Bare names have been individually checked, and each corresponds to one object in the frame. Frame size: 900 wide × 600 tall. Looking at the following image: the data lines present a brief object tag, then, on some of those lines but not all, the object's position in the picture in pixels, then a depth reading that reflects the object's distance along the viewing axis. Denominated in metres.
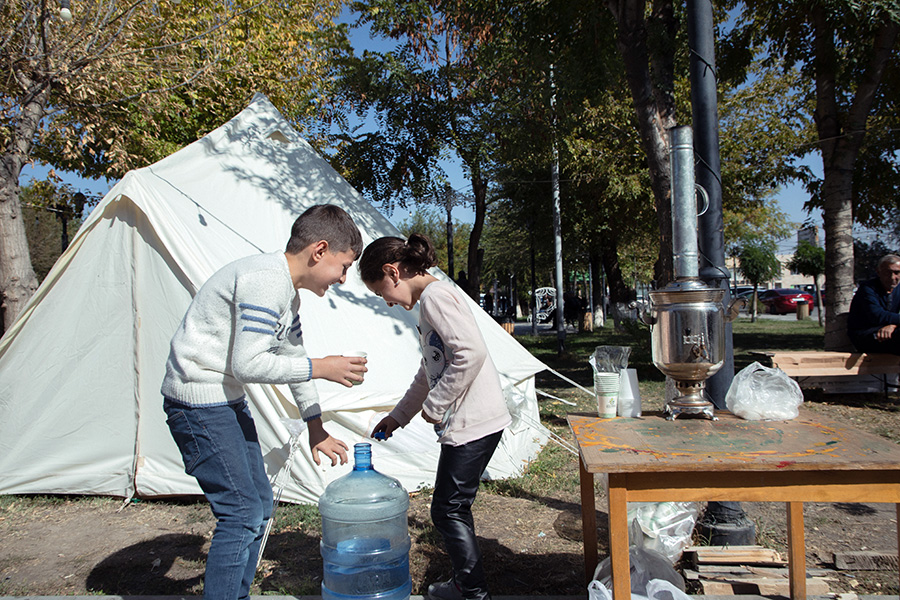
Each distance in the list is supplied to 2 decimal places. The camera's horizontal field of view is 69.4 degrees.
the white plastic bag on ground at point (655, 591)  2.47
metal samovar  2.70
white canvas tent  4.63
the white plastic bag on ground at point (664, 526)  3.30
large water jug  3.04
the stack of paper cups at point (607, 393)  2.88
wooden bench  7.51
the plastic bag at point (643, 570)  2.63
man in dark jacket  6.91
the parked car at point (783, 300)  35.00
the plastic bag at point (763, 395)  2.74
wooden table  2.06
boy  2.23
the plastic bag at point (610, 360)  3.06
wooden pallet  2.96
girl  2.52
